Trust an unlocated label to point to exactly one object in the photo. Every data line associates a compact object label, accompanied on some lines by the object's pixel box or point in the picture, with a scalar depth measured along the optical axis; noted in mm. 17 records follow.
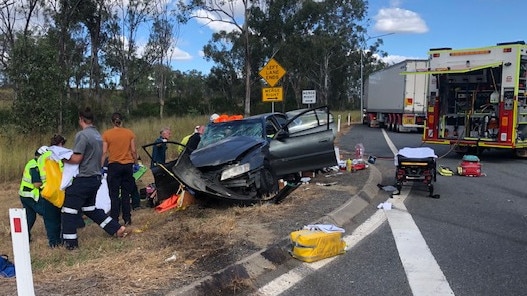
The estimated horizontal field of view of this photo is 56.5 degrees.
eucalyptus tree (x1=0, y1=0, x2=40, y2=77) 24281
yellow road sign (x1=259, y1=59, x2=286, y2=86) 15211
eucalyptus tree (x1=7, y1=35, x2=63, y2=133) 15812
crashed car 7238
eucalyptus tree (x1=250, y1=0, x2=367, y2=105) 46125
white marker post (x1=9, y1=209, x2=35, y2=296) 3449
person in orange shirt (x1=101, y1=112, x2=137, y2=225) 7301
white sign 19094
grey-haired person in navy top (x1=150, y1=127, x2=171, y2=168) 9853
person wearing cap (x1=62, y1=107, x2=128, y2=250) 5656
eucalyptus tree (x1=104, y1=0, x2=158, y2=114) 36100
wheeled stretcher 8586
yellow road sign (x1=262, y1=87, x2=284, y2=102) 15412
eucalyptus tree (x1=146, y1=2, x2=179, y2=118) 38062
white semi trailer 27172
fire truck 13117
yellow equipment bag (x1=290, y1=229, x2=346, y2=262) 5191
